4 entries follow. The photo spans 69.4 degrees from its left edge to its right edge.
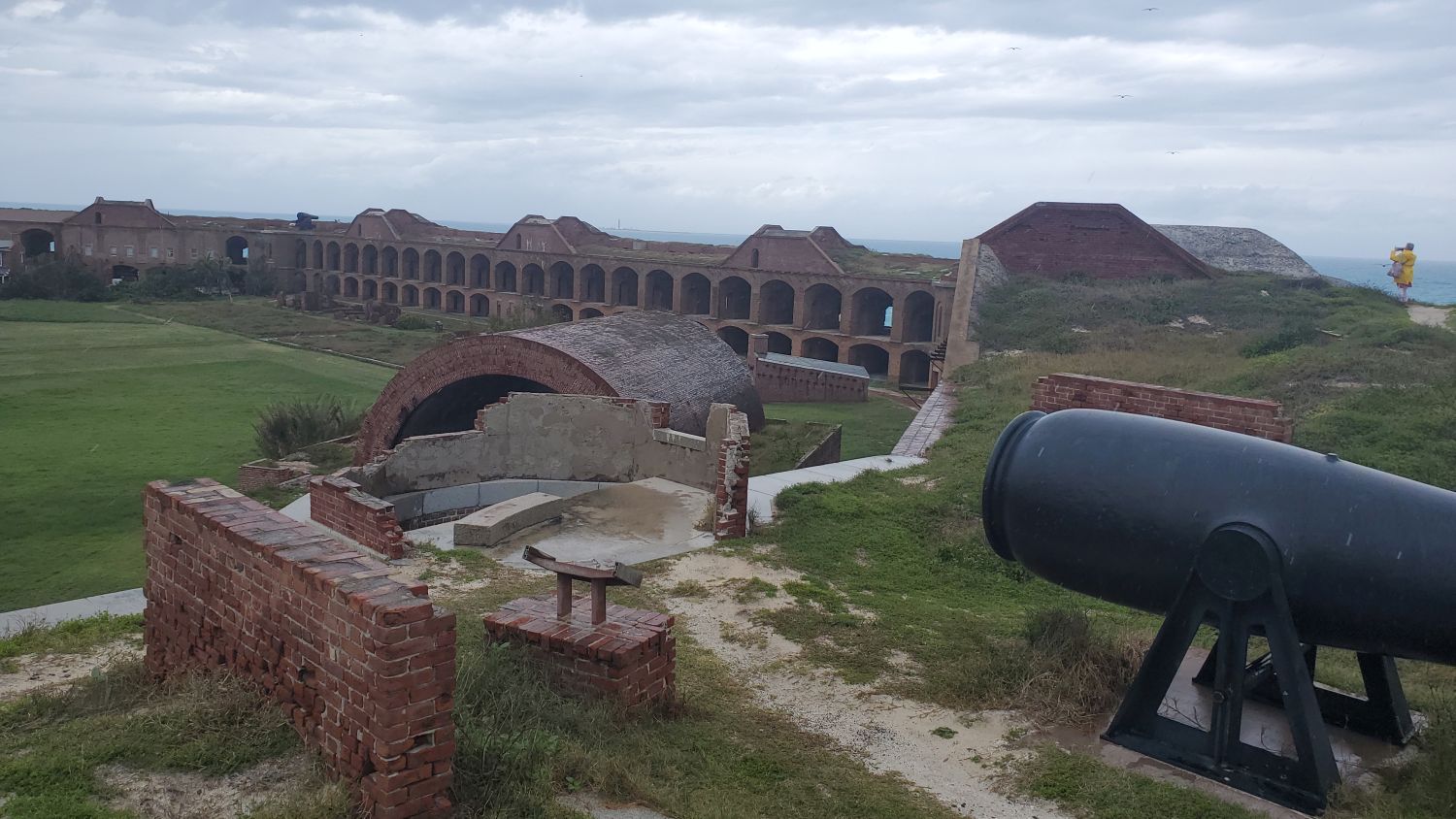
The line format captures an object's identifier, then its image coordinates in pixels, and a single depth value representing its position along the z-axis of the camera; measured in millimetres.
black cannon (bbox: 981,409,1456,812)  4070
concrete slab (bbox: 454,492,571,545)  8586
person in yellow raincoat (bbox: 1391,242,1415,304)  23875
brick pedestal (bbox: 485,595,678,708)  4566
